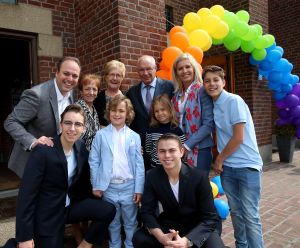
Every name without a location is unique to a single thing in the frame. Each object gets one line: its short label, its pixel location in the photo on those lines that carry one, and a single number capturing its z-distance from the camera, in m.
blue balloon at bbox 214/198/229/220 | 3.54
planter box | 7.16
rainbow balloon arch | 4.11
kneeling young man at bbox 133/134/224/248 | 2.34
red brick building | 3.99
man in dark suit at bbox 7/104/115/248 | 2.26
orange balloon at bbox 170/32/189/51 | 4.09
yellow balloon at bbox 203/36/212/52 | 4.31
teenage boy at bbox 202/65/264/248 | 2.55
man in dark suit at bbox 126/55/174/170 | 3.09
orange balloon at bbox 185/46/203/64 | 4.01
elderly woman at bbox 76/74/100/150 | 2.90
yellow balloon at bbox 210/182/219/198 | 3.68
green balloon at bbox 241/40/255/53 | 5.44
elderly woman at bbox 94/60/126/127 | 3.04
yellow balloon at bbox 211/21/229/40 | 4.45
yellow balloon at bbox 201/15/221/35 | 4.40
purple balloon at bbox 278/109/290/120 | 7.05
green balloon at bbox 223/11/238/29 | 4.74
